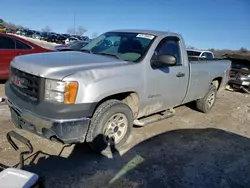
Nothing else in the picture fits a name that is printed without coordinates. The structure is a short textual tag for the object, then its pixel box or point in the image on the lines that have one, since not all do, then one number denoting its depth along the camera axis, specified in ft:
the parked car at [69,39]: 86.29
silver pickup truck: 7.65
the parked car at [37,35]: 101.90
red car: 17.58
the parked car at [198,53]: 33.64
